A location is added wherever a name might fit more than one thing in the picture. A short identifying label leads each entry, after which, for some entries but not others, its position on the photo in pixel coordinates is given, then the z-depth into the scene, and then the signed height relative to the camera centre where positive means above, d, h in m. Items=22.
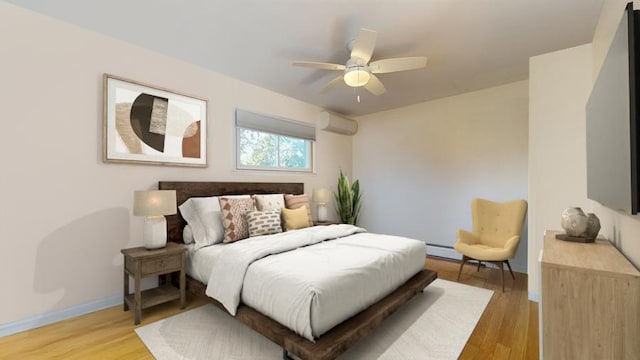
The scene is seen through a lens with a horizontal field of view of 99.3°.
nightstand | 2.30 -0.80
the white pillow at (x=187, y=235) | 2.94 -0.60
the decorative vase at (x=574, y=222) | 1.82 -0.29
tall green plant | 4.98 -0.40
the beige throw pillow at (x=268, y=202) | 3.39 -0.29
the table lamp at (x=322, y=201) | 4.47 -0.35
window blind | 3.74 +0.83
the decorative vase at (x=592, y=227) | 1.81 -0.32
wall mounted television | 1.07 +0.27
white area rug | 1.90 -1.22
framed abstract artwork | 2.63 +0.58
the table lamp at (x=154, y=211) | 2.43 -0.28
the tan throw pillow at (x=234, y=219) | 2.87 -0.42
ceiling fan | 2.33 +1.06
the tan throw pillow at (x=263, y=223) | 3.00 -0.48
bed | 1.62 -0.94
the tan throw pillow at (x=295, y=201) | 3.74 -0.30
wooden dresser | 1.16 -0.58
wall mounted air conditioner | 4.81 +1.03
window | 3.81 +0.58
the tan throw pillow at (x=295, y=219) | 3.34 -0.49
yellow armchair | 3.09 -0.68
